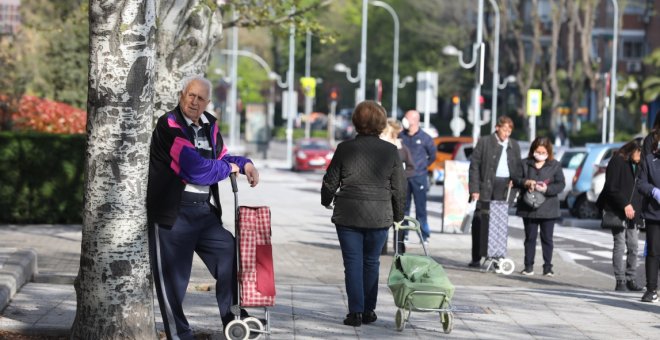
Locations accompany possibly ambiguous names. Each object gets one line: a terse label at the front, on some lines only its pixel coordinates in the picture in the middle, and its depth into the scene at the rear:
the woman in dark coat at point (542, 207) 15.52
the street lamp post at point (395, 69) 82.48
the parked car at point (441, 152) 40.03
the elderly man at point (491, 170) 15.88
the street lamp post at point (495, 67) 52.88
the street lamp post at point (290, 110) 59.91
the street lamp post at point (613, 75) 57.28
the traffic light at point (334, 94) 65.00
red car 52.88
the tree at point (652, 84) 71.44
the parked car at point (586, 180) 26.45
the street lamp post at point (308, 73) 76.69
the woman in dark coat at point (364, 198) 9.99
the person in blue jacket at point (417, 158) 18.12
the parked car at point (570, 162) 28.75
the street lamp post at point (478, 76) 23.76
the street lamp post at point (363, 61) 59.31
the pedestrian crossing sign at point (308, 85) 67.31
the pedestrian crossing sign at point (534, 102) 47.69
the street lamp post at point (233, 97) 71.19
